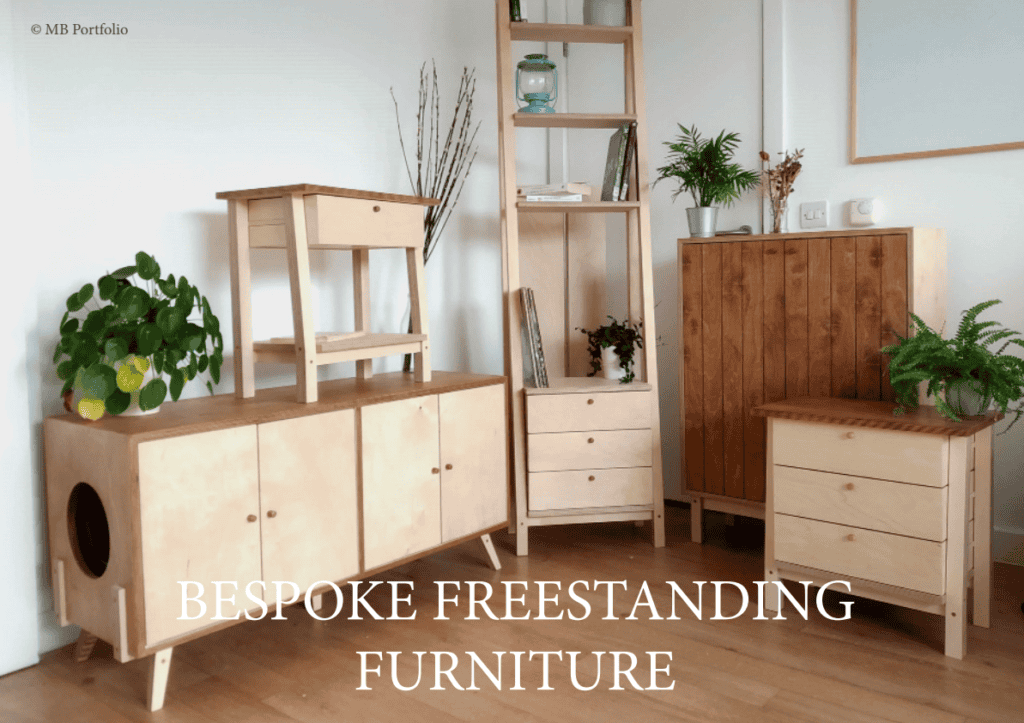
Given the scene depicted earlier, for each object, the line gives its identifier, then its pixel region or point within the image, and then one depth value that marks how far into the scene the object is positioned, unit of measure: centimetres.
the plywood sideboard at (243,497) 204
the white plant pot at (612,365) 336
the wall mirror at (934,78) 290
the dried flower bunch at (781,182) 329
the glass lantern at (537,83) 329
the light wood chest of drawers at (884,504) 233
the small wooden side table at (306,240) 244
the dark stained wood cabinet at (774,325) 281
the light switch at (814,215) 334
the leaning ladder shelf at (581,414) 318
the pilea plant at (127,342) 213
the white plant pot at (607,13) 328
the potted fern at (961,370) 236
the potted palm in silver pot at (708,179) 329
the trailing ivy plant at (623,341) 332
